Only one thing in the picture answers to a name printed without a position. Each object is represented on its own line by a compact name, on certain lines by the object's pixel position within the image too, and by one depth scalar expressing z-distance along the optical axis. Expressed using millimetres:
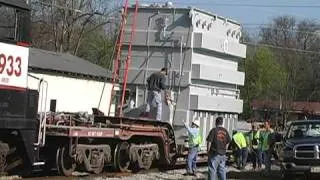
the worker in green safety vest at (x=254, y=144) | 23114
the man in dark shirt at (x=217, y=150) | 14109
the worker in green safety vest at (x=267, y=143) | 20359
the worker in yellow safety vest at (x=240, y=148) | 22359
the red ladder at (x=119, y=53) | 18859
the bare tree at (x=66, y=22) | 45562
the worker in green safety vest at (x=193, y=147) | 18797
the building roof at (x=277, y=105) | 54812
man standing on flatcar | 18391
